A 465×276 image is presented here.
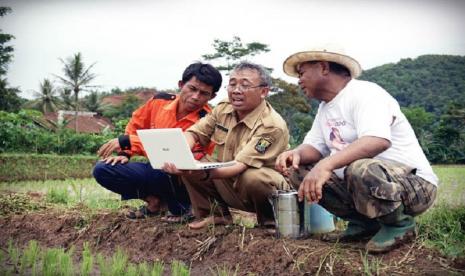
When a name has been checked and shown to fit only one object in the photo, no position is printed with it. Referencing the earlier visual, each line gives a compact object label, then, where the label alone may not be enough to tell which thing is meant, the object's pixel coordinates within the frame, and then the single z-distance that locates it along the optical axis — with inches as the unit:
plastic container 132.8
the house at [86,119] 1425.3
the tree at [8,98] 1035.7
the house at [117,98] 1786.2
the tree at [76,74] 1471.5
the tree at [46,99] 1552.7
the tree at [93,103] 1700.3
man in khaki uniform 128.5
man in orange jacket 152.4
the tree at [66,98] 1546.3
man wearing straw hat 98.8
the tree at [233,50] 1195.3
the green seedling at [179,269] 111.2
